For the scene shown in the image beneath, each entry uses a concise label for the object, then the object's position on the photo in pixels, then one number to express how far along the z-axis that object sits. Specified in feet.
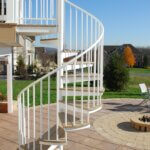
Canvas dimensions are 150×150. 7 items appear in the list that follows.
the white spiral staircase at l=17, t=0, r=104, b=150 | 12.32
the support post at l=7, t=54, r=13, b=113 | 22.68
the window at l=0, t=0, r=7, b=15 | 16.85
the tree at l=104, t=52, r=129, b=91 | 40.37
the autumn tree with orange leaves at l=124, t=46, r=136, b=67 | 125.08
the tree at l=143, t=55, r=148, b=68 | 136.05
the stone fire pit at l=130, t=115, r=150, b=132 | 18.59
